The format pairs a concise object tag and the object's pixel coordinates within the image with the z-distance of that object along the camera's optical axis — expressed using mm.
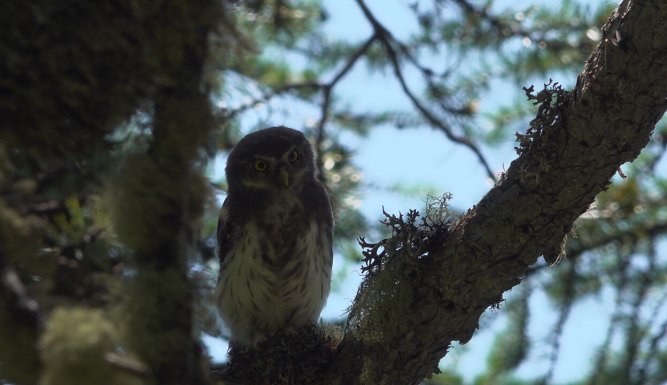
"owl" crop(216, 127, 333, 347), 7555
